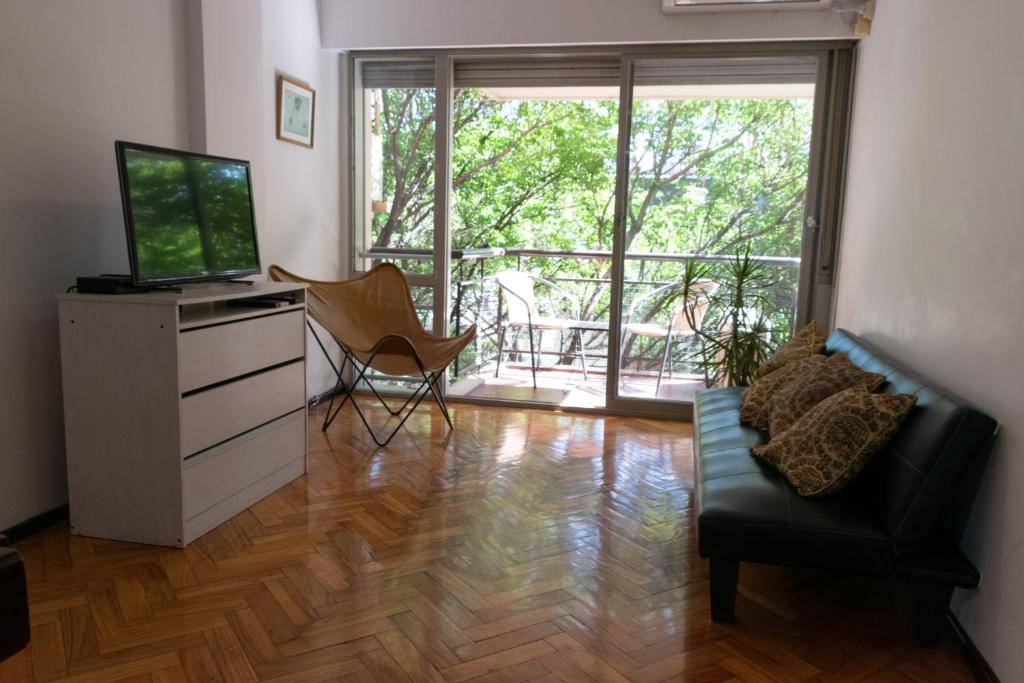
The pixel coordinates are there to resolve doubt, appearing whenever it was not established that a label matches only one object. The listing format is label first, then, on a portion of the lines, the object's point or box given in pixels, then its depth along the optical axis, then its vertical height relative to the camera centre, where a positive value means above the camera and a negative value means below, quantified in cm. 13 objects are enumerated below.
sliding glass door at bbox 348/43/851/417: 431 +26
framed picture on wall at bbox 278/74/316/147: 411 +65
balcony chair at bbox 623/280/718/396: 452 -47
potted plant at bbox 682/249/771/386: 423 -51
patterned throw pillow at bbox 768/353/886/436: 259 -51
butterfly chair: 386 -54
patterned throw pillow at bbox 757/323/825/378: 337 -49
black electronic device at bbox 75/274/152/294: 252 -21
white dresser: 249 -65
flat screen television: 256 +3
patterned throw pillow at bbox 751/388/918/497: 213 -57
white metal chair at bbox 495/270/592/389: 546 -56
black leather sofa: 192 -75
